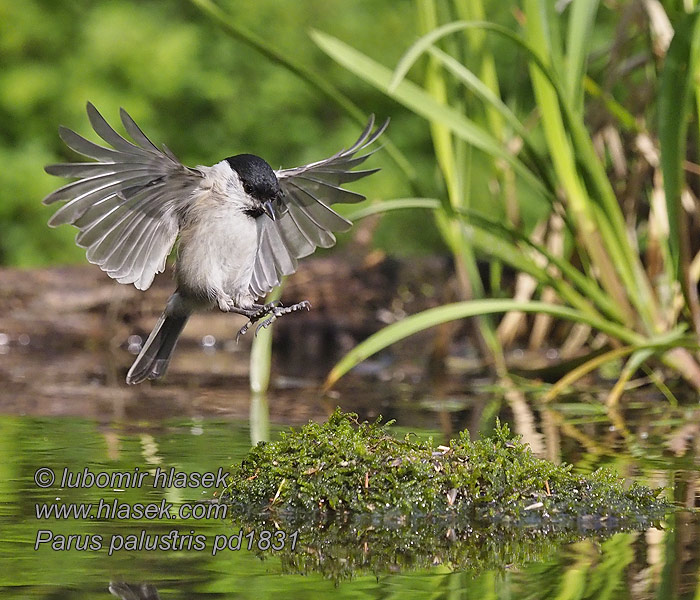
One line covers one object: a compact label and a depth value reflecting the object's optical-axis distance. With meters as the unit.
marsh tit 6.13
